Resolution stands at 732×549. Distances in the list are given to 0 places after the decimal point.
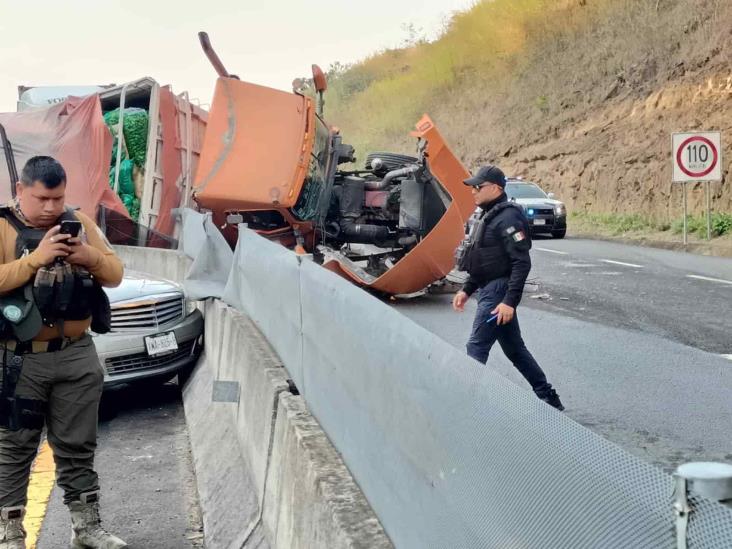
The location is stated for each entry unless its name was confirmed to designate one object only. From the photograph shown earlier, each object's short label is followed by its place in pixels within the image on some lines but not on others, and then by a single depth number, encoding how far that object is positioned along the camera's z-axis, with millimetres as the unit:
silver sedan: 7238
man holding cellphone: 4133
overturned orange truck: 11148
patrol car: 24062
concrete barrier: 2934
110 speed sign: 19406
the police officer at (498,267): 6148
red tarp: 13469
